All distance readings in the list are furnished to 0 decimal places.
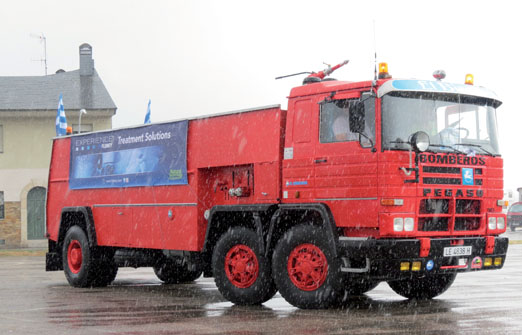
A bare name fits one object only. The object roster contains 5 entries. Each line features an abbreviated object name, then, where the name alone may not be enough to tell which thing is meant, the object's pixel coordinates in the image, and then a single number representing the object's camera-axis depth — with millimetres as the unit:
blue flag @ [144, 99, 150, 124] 30180
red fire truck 10984
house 40562
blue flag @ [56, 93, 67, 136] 34312
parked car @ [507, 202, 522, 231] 54000
